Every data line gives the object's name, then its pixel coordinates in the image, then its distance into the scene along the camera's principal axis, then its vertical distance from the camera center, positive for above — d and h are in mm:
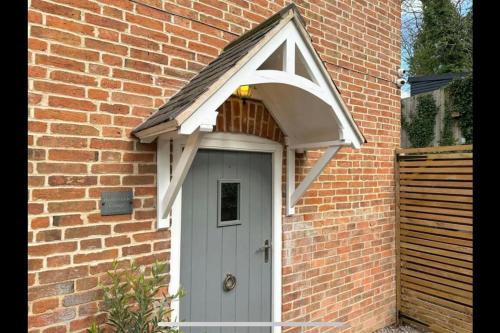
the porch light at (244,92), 3107 +713
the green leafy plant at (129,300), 2316 -956
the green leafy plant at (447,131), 6273 +717
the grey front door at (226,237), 2979 -666
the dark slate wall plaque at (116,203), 2502 -274
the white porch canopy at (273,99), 2201 +566
